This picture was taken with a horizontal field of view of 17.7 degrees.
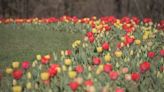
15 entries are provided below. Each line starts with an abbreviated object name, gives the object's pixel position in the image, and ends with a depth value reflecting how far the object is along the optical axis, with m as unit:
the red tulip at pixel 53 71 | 5.80
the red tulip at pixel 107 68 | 5.87
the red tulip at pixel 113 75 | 5.49
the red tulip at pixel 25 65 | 6.36
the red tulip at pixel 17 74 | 5.72
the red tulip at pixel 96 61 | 6.55
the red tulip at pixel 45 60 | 6.81
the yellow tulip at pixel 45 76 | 5.60
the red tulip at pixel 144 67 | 5.93
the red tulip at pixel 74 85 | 5.00
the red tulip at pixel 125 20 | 12.95
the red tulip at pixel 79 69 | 5.97
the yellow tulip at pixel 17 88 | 5.18
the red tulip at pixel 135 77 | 5.45
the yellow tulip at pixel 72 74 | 5.65
